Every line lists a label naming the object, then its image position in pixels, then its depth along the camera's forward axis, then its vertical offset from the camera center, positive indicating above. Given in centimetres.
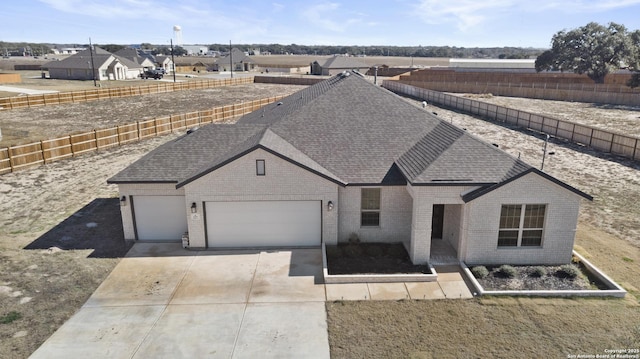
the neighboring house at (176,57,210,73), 11469 +190
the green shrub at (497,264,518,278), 1467 -660
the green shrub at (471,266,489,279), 1461 -660
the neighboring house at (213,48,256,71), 11560 +304
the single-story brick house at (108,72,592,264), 1495 -433
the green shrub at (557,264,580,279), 1457 -661
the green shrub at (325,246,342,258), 1628 -662
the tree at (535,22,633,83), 6869 +394
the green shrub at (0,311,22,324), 1208 -675
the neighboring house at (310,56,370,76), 9879 +190
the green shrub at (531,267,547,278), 1473 -666
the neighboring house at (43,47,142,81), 7950 +129
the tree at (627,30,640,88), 6056 +214
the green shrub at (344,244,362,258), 1633 -659
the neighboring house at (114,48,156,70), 10111 +365
